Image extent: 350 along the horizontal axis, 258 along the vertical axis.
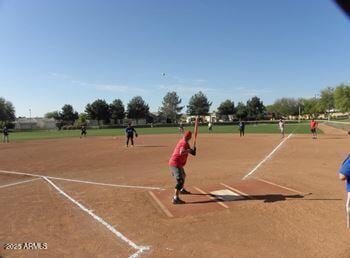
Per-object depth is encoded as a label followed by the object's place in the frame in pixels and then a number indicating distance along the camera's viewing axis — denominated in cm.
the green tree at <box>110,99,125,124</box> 11488
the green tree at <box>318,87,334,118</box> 11988
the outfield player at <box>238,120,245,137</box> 3644
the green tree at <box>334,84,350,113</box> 9065
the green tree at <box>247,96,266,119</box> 13682
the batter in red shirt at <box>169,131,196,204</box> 921
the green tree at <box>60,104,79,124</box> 12606
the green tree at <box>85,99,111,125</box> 11181
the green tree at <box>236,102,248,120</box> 13000
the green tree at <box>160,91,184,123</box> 13575
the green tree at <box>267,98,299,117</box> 15550
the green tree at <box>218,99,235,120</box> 13625
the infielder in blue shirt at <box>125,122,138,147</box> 2642
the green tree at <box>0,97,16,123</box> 11325
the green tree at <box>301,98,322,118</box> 13292
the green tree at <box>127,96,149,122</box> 12094
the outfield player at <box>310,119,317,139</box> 3103
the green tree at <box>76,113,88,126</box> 11023
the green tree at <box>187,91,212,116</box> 13725
